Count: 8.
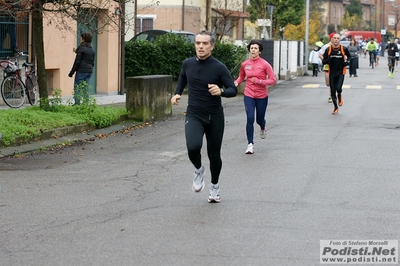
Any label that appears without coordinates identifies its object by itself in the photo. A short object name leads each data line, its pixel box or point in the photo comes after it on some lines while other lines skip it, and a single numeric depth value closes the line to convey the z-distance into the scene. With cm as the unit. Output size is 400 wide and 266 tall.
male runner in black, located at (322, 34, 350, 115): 1942
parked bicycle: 1780
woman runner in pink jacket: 1300
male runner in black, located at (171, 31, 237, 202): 865
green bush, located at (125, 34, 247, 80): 2569
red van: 9618
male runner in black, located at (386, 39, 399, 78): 3968
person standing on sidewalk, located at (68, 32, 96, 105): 1839
